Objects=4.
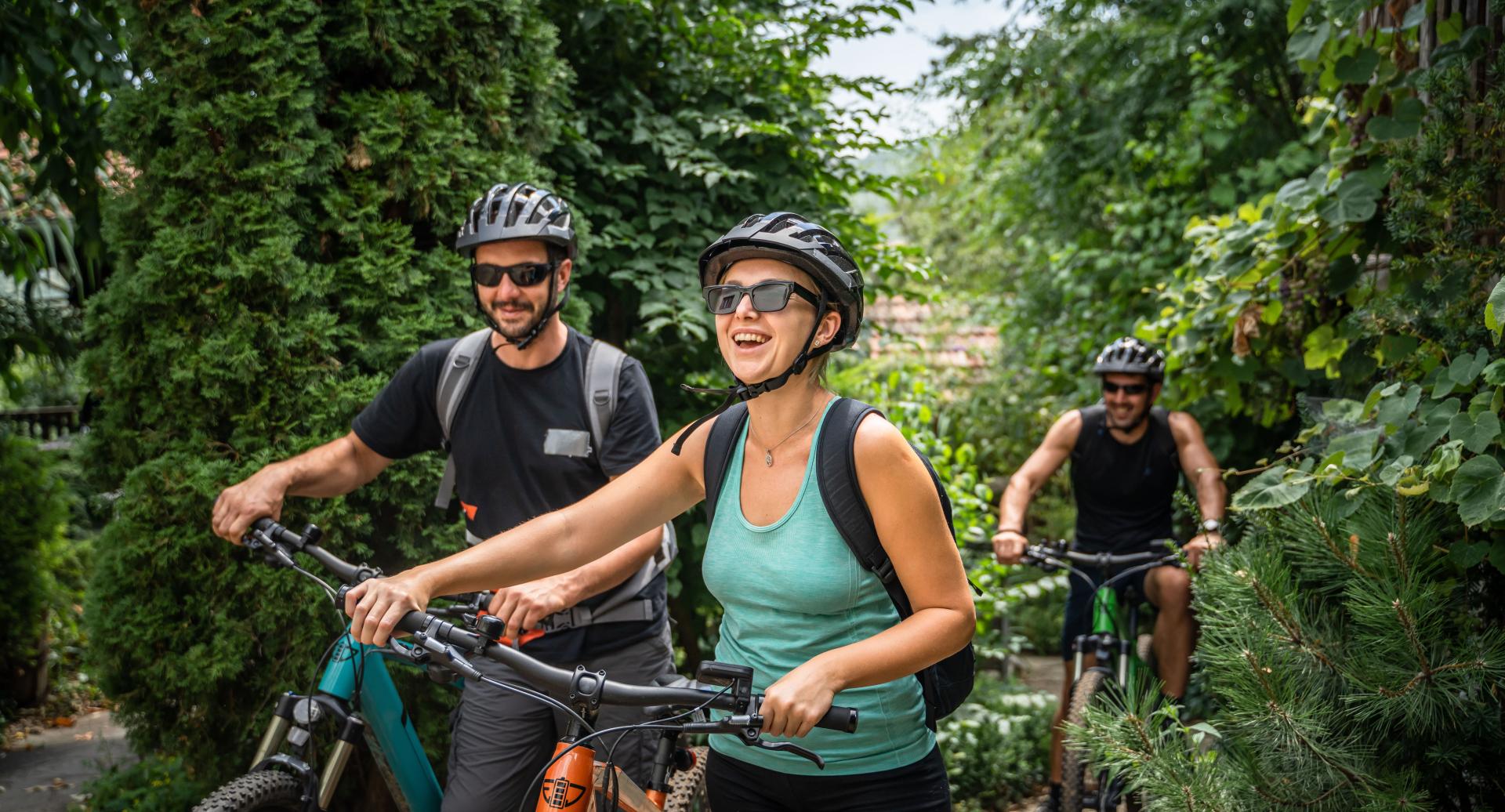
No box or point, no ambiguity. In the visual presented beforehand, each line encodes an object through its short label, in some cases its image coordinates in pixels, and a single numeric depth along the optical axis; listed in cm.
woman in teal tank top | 206
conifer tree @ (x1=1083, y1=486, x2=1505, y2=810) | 270
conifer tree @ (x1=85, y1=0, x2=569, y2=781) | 386
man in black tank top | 477
